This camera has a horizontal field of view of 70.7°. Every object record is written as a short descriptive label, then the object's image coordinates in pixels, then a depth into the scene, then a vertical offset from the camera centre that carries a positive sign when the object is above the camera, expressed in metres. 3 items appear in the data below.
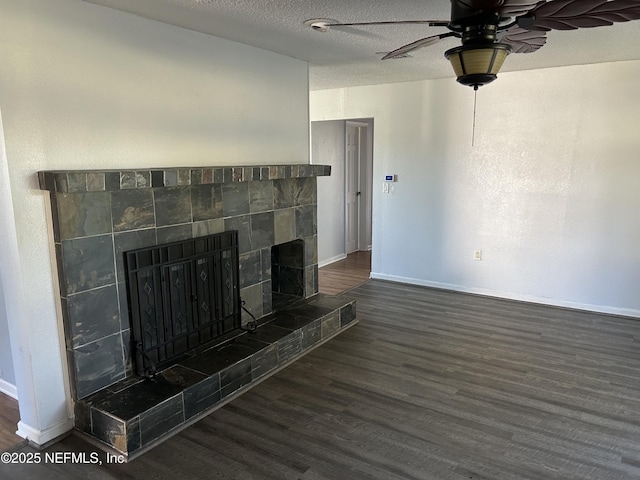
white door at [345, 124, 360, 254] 7.14 -0.43
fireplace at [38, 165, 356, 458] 2.46 -0.85
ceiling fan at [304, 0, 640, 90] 1.61 +0.53
